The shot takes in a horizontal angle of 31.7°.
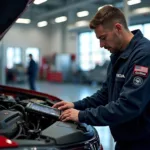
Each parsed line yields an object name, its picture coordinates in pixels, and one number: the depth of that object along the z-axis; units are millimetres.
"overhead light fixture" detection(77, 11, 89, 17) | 12570
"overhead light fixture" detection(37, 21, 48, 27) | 16141
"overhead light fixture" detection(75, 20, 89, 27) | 13009
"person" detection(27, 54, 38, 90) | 9641
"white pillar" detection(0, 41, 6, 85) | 8728
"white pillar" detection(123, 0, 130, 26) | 6238
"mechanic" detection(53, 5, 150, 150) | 1388
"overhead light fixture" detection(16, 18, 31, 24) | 14006
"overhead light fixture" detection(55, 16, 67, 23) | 14555
